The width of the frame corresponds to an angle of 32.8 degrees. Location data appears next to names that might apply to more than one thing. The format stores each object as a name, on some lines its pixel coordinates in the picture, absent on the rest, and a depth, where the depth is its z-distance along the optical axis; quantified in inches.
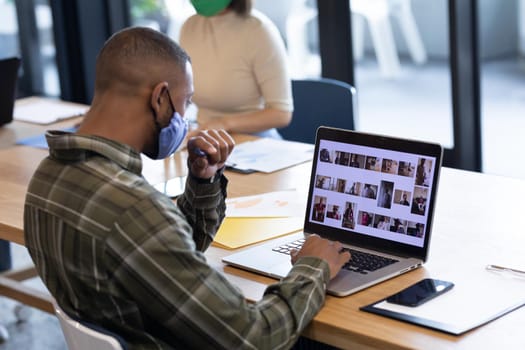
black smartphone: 63.8
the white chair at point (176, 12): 185.8
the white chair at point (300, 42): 165.8
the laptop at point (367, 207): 69.9
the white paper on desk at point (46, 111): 131.3
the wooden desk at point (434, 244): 59.2
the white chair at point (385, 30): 156.6
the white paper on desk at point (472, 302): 60.7
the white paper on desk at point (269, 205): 85.0
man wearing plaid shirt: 56.7
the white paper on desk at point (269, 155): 101.3
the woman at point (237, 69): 116.6
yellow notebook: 78.5
